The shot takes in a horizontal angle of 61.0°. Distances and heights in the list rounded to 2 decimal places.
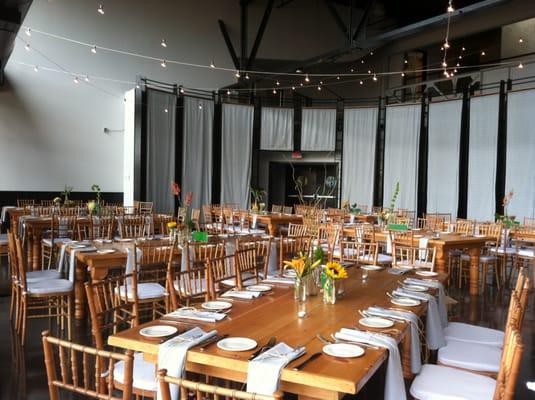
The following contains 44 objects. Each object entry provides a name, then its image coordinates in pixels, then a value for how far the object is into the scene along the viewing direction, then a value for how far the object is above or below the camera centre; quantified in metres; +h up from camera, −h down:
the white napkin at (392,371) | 1.91 -0.72
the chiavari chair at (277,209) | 10.47 -0.30
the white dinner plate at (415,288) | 2.96 -0.58
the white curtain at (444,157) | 10.64 +1.06
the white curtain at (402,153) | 11.46 +1.21
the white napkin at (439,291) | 3.10 -0.63
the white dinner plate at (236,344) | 1.85 -0.62
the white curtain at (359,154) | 12.27 +1.21
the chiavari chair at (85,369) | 1.40 -0.59
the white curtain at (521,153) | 9.23 +1.04
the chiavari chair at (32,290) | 3.79 -0.86
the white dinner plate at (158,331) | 2.00 -0.62
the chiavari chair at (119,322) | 2.11 -0.73
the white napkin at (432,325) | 2.70 -0.74
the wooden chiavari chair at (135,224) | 5.87 -0.45
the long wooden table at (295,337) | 1.65 -0.63
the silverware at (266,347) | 1.79 -0.62
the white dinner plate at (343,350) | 1.82 -0.62
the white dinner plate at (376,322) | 2.19 -0.61
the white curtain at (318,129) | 12.67 +1.92
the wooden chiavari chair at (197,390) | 1.19 -0.53
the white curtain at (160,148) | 10.98 +1.10
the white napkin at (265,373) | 1.63 -0.64
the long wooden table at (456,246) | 5.72 -0.57
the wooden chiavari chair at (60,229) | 6.47 -0.59
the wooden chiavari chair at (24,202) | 9.91 -0.28
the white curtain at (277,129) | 12.82 +1.91
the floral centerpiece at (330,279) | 2.54 -0.47
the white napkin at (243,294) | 2.70 -0.60
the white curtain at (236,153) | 12.53 +1.18
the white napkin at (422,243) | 5.62 -0.53
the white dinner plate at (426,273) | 3.54 -0.57
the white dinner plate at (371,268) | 3.70 -0.57
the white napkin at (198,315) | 2.25 -0.61
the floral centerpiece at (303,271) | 2.60 -0.43
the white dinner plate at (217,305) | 2.44 -0.61
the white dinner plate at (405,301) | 2.61 -0.59
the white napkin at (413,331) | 2.34 -0.68
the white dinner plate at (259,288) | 2.88 -0.60
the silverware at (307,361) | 1.67 -0.63
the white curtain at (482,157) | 9.90 +0.99
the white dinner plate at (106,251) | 4.25 -0.56
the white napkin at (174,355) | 1.80 -0.65
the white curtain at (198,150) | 11.84 +1.18
